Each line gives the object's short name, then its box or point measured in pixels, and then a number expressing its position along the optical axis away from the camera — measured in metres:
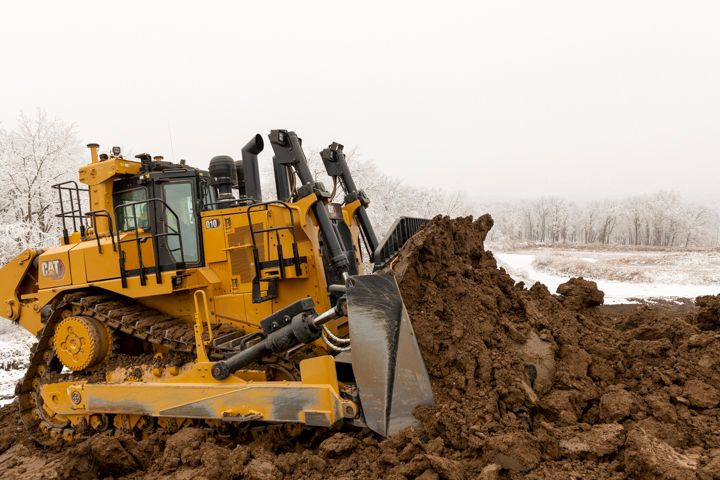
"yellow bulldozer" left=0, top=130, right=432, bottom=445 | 4.88
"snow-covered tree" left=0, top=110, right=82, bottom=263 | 19.89
